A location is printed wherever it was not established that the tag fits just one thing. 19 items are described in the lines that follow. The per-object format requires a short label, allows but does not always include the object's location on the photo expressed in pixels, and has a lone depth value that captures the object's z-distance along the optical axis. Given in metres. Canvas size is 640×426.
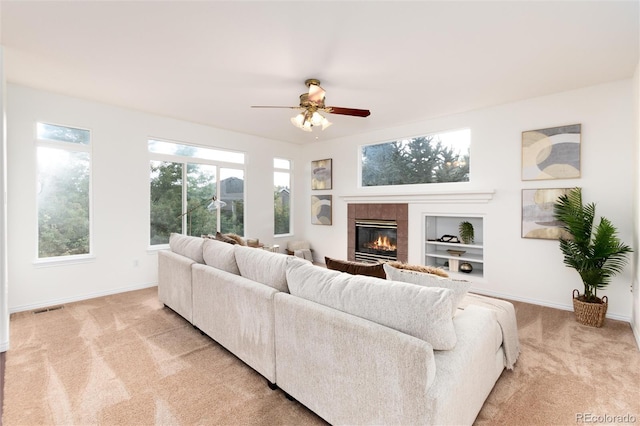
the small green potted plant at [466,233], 4.55
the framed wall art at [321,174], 6.34
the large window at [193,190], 4.77
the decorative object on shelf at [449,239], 4.71
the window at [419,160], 4.68
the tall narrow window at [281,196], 6.44
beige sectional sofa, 1.36
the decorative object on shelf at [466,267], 4.56
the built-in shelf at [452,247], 4.55
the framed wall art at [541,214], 3.71
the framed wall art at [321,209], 6.37
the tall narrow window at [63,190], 3.78
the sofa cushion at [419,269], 2.12
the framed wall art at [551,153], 3.61
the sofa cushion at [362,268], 2.07
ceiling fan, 3.12
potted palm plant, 3.06
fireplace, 5.16
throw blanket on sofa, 2.14
